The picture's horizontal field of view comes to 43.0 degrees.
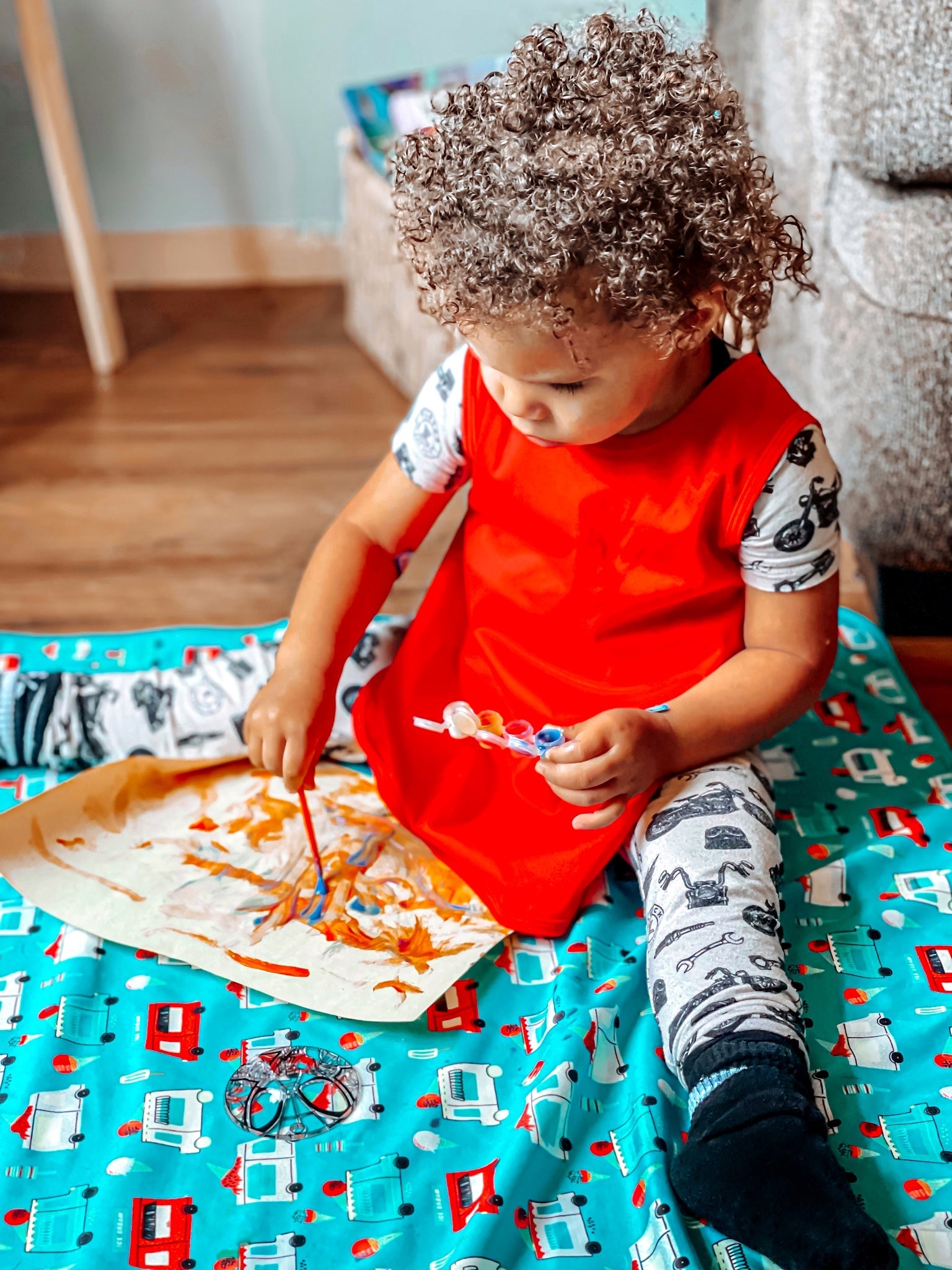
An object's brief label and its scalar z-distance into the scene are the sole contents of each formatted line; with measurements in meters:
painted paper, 0.77
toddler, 0.63
